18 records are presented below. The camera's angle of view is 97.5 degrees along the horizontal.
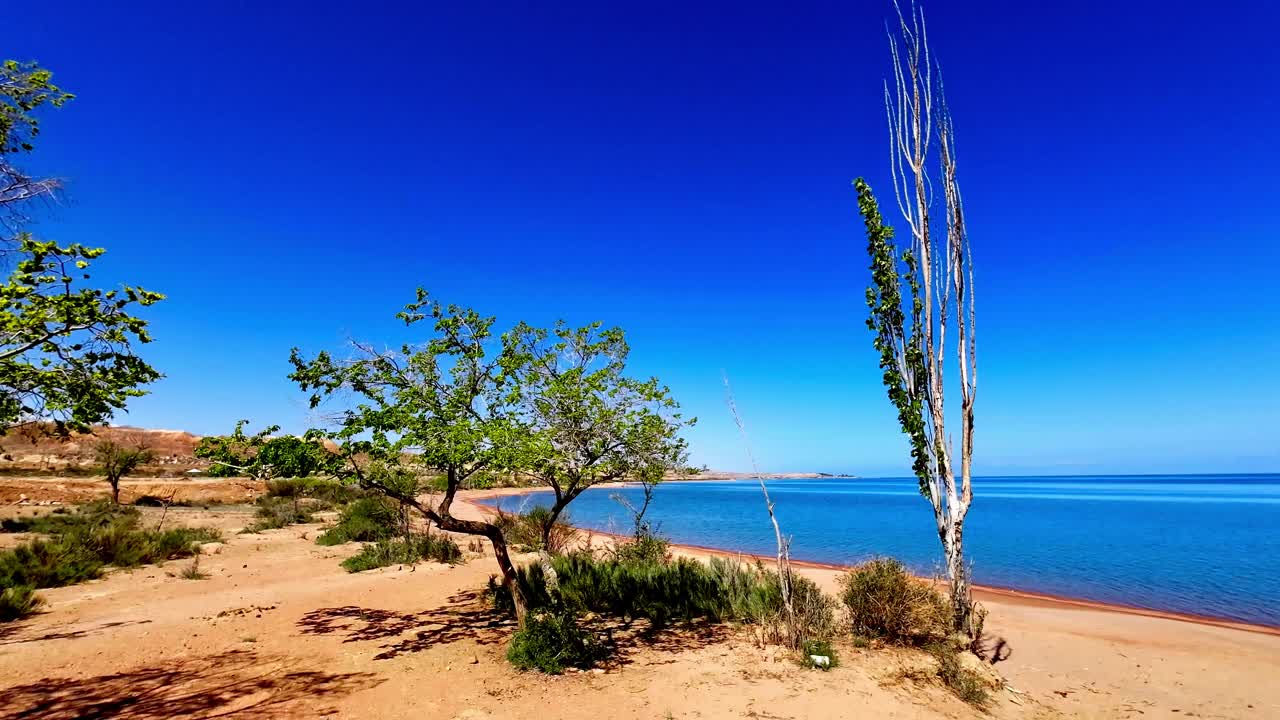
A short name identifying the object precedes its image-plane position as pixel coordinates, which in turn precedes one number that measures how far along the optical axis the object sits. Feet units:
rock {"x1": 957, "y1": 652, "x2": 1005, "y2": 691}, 25.18
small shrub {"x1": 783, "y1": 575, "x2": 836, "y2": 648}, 28.04
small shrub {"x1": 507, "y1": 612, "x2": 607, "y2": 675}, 24.61
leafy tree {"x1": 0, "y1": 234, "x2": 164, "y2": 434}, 17.12
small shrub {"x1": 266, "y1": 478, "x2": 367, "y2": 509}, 112.06
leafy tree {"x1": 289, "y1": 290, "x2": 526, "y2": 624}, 23.11
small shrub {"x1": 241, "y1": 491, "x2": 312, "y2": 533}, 76.74
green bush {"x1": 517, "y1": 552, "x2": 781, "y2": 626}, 33.17
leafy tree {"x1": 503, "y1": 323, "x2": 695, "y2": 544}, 26.35
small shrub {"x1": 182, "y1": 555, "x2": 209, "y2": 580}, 43.47
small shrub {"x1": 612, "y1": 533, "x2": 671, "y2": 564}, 44.60
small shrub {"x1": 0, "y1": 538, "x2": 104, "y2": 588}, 38.45
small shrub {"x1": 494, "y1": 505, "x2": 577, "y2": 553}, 58.23
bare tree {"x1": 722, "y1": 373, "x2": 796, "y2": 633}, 28.02
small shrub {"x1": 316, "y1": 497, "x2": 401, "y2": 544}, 65.45
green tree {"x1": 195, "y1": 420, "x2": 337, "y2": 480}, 21.93
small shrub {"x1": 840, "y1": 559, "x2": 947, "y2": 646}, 29.96
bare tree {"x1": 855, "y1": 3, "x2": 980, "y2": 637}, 27.48
